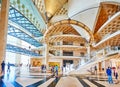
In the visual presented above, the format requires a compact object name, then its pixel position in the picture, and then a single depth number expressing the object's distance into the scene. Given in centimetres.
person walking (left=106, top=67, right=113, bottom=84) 624
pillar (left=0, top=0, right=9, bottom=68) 735
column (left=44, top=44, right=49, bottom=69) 1479
